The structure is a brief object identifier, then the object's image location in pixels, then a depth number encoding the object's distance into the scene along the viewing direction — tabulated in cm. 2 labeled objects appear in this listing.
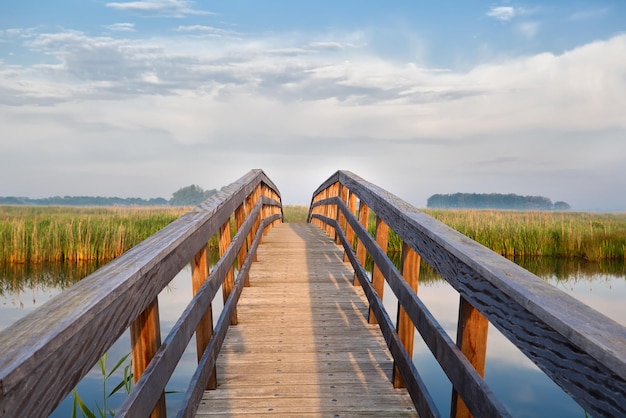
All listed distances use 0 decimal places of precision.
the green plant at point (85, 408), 308
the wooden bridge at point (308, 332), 113
